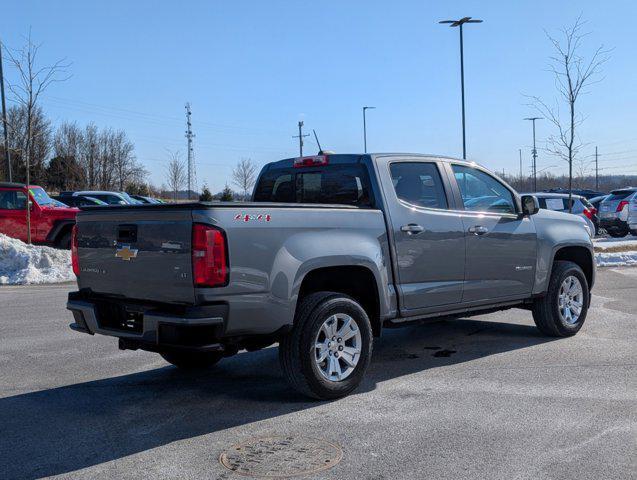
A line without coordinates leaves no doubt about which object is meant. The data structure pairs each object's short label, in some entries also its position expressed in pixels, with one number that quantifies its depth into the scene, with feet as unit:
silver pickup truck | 15.93
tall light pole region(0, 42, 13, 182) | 61.67
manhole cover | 13.46
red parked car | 57.93
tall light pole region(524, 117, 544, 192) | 228.63
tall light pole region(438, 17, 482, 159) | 91.25
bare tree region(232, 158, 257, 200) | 196.88
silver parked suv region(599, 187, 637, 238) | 79.05
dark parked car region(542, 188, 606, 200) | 129.34
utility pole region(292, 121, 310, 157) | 194.01
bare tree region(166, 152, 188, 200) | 197.59
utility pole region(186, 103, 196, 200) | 189.84
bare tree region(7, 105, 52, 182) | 142.70
